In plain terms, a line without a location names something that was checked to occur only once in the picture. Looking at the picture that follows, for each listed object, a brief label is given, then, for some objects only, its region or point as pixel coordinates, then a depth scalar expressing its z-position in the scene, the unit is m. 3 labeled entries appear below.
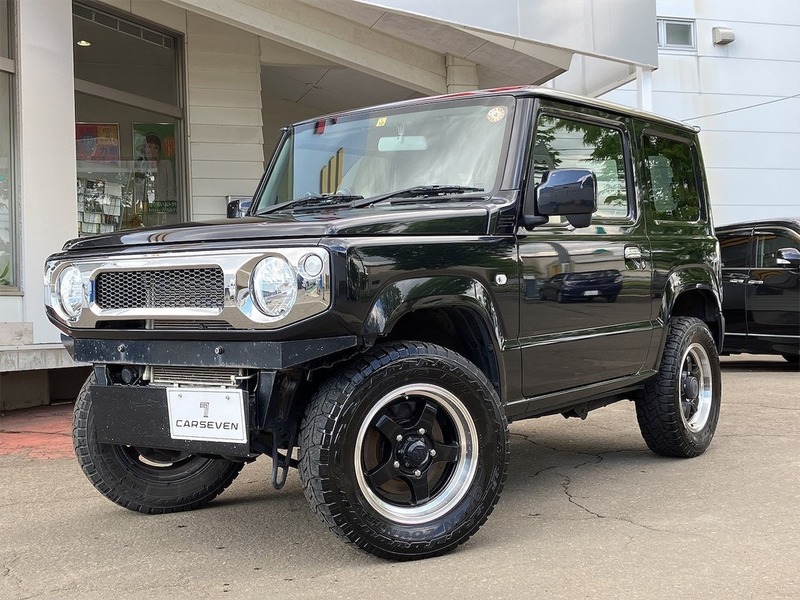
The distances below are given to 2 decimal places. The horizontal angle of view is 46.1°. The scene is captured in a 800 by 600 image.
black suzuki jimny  3.35
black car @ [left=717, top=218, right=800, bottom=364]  10.20
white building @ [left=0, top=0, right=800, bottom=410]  8.52
